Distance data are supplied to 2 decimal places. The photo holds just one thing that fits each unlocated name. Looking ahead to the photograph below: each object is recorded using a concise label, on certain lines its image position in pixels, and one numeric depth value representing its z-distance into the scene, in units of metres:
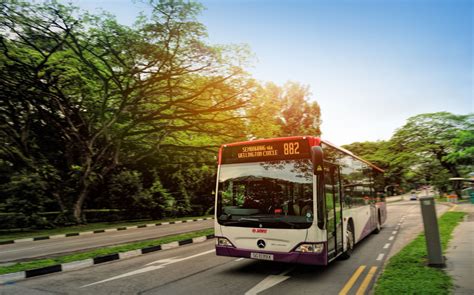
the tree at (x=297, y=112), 49.31
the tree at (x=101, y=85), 17.25
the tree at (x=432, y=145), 36.31
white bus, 6.61
